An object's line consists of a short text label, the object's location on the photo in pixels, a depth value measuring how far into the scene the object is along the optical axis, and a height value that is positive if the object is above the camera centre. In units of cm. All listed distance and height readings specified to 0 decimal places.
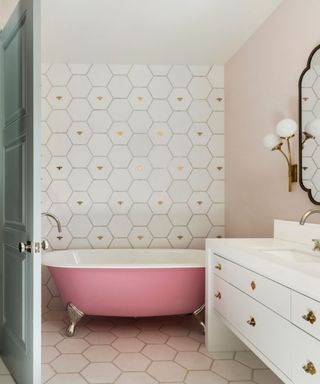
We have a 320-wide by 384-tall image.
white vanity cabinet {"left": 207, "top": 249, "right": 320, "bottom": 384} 158 -60
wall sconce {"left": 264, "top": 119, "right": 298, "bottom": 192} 265 +31
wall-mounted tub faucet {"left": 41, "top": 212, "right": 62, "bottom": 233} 372 -30
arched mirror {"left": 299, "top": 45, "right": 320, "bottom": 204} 252 +37
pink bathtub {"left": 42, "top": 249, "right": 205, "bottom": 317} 314 -74
